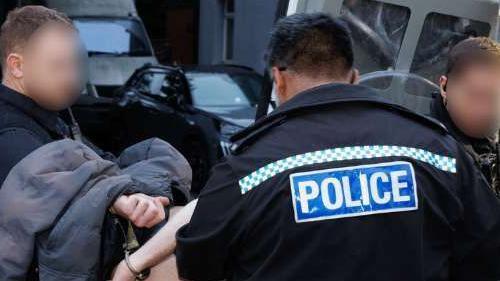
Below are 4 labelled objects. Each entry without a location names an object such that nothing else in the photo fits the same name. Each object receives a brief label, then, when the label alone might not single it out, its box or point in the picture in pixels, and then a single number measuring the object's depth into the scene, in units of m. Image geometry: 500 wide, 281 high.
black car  8.48
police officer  1.73
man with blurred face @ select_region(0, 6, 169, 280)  2.28
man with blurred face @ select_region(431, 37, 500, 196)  2.68
